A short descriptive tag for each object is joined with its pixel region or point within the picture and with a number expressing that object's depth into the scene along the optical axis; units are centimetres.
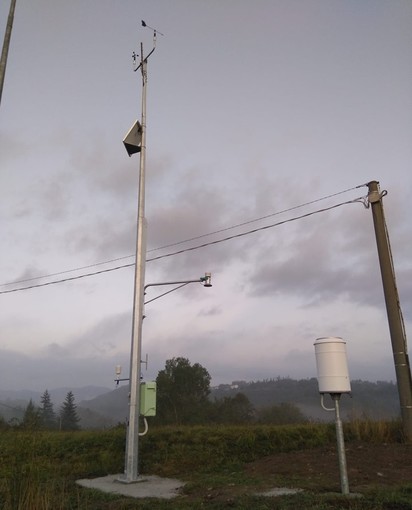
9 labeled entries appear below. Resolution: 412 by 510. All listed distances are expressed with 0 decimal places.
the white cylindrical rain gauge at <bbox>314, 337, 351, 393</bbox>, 673
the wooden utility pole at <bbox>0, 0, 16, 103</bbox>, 706
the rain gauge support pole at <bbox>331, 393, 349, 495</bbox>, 651
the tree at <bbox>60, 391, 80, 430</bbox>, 8762
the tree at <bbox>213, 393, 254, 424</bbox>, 3123
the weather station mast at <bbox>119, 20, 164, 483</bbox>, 937
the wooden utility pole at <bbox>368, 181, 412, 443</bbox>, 1163
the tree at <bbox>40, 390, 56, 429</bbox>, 9032
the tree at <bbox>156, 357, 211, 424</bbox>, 3250
